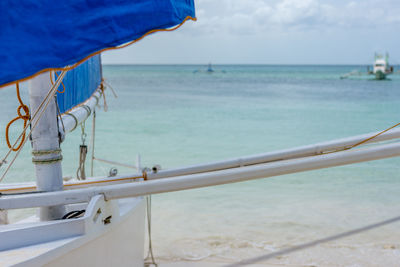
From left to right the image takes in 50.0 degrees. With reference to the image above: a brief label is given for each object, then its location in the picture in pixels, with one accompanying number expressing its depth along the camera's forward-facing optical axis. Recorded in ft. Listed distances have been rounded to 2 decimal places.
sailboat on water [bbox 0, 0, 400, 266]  5.57
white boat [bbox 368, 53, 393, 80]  163.94
